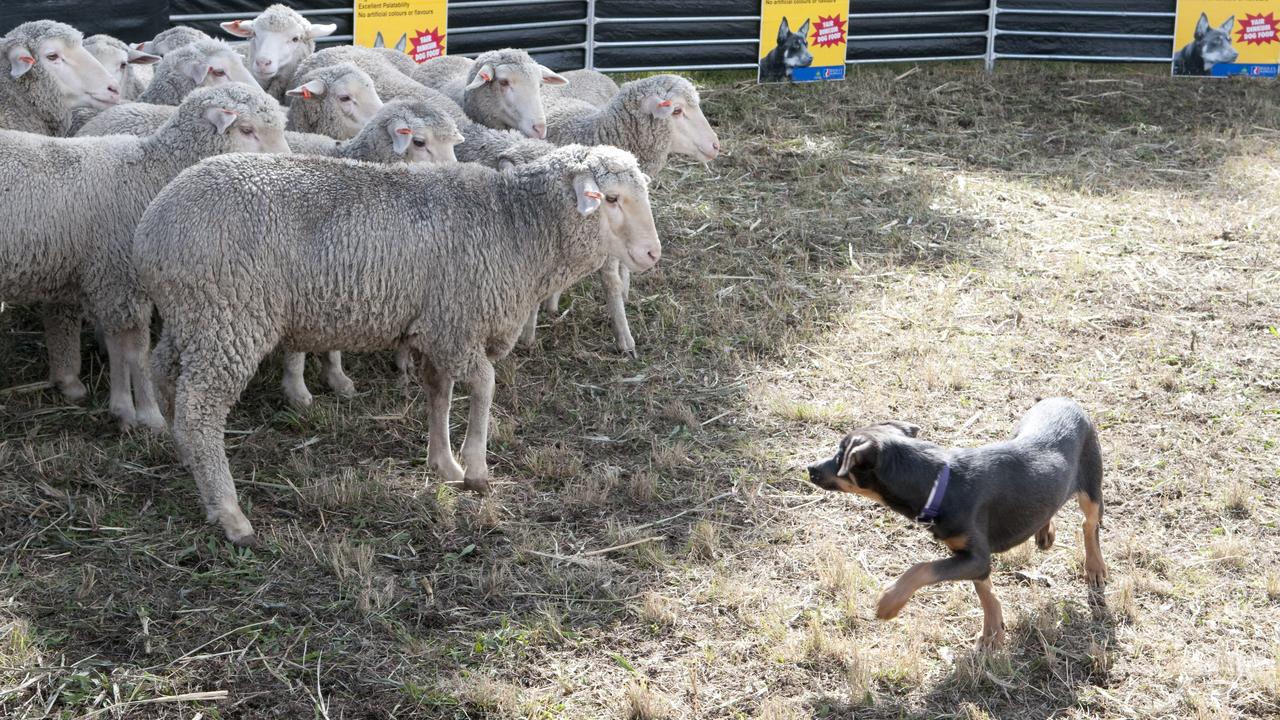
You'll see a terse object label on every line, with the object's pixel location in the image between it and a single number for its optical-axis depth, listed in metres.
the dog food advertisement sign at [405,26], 10.12
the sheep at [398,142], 5.74
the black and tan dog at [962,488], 4.13
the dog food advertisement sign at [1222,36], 11.80
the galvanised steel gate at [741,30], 10.86
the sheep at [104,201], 5.26
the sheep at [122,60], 6.91
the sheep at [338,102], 6.58
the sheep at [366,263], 4.71
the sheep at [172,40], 7.43
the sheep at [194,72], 6.54
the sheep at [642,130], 6.80
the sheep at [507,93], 6.89
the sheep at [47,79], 6.45
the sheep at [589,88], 8.16
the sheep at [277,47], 7.39
